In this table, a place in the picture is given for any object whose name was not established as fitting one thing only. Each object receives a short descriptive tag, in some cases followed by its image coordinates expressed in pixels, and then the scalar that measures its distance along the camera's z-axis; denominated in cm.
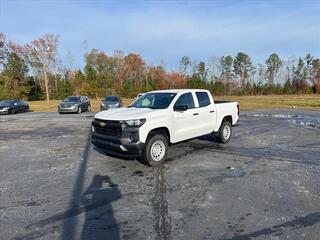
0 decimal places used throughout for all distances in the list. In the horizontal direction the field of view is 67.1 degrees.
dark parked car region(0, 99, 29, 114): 2303
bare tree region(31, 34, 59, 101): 4821
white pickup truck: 573
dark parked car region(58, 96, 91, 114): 2093
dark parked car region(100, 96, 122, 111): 2172
